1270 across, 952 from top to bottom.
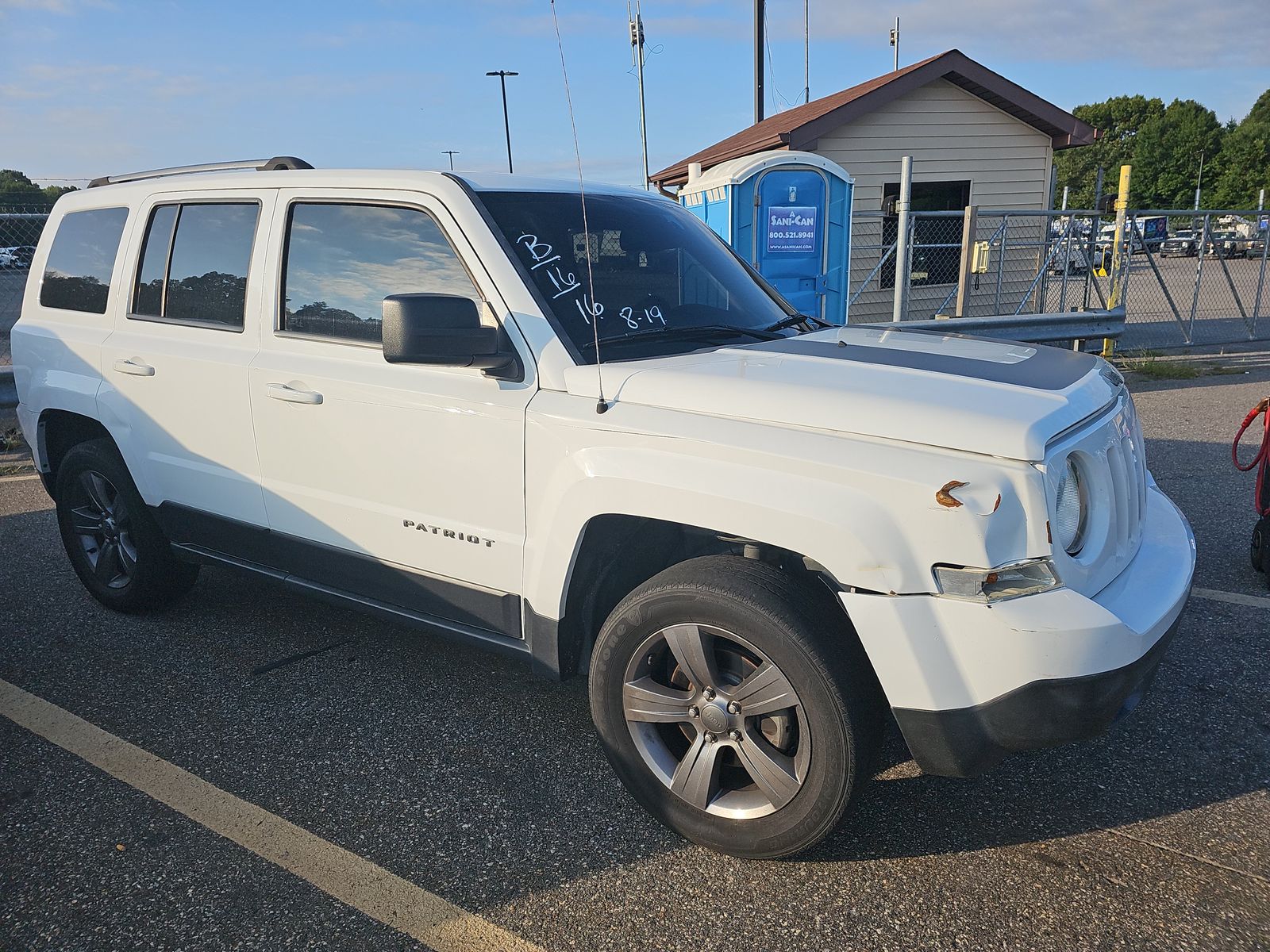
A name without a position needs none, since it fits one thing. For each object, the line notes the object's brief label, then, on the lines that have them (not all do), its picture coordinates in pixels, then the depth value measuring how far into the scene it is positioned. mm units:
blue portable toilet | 9312
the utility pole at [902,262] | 9766
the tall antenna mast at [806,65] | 34438
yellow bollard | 11883
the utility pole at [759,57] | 17578
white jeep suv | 2223
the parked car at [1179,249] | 36238
